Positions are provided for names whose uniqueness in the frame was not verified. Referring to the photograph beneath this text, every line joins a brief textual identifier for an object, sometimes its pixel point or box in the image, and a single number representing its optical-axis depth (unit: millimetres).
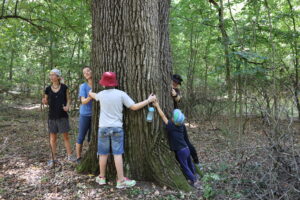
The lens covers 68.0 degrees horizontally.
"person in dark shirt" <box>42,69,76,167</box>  4488
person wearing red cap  3283
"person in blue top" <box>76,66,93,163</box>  4234
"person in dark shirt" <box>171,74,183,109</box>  4134
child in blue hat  3479
